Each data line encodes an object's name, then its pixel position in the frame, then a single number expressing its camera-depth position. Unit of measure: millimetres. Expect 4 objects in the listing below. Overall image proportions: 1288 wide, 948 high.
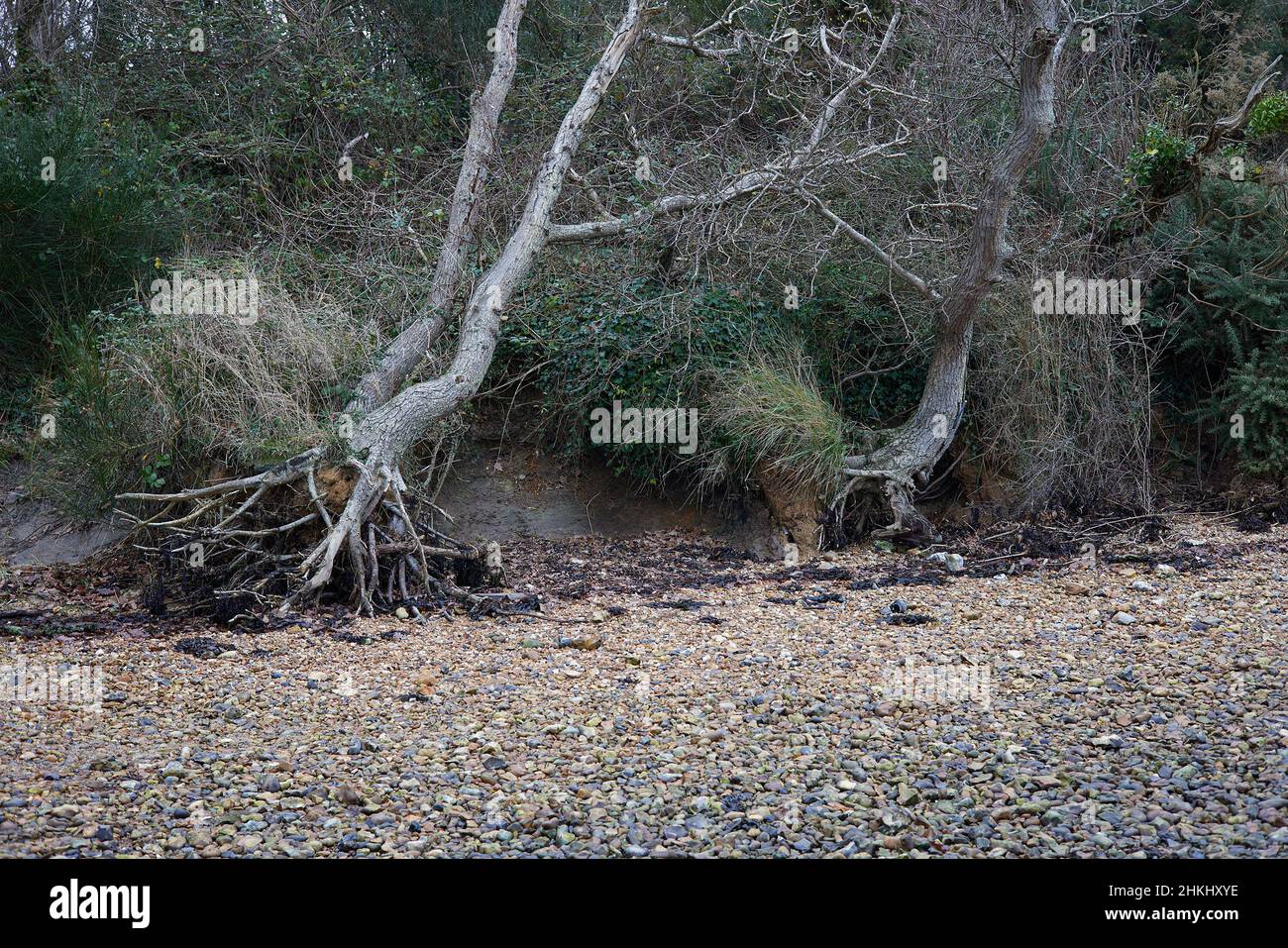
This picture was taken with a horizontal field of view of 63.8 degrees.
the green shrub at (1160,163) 7422
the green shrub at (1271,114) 7500
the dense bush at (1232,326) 7457
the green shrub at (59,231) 7918
